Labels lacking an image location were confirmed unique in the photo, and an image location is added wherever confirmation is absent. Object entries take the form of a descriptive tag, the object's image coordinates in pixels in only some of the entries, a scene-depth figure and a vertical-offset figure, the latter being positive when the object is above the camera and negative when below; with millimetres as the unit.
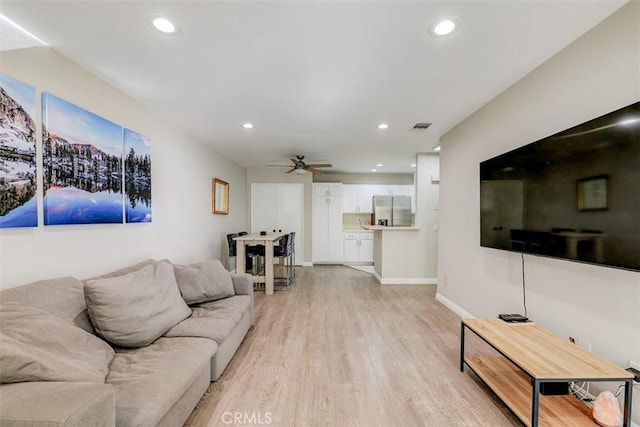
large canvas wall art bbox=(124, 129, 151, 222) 2629 +370
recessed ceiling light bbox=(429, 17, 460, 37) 1634 +1170
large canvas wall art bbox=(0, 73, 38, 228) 1595 +357
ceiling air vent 3512 +1158
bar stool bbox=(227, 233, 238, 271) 5016 -612
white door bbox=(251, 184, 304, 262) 6980 +202
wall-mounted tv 1416 +129
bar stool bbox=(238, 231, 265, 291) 4930 -763
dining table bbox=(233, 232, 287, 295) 4523 -719
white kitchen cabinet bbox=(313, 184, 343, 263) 7195 -245
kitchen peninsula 5184 -850
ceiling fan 5070 +886
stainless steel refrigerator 7203 +80
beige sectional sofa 1056 -731
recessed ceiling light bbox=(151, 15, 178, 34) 1627 +1168
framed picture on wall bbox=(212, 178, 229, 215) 4922 +312
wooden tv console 1444 -886
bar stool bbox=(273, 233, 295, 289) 4984 -720
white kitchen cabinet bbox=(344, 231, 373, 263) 7242 -865
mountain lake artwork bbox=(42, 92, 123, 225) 1874 +370
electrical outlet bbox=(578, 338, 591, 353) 1800 -892
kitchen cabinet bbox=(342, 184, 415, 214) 7504 +557
